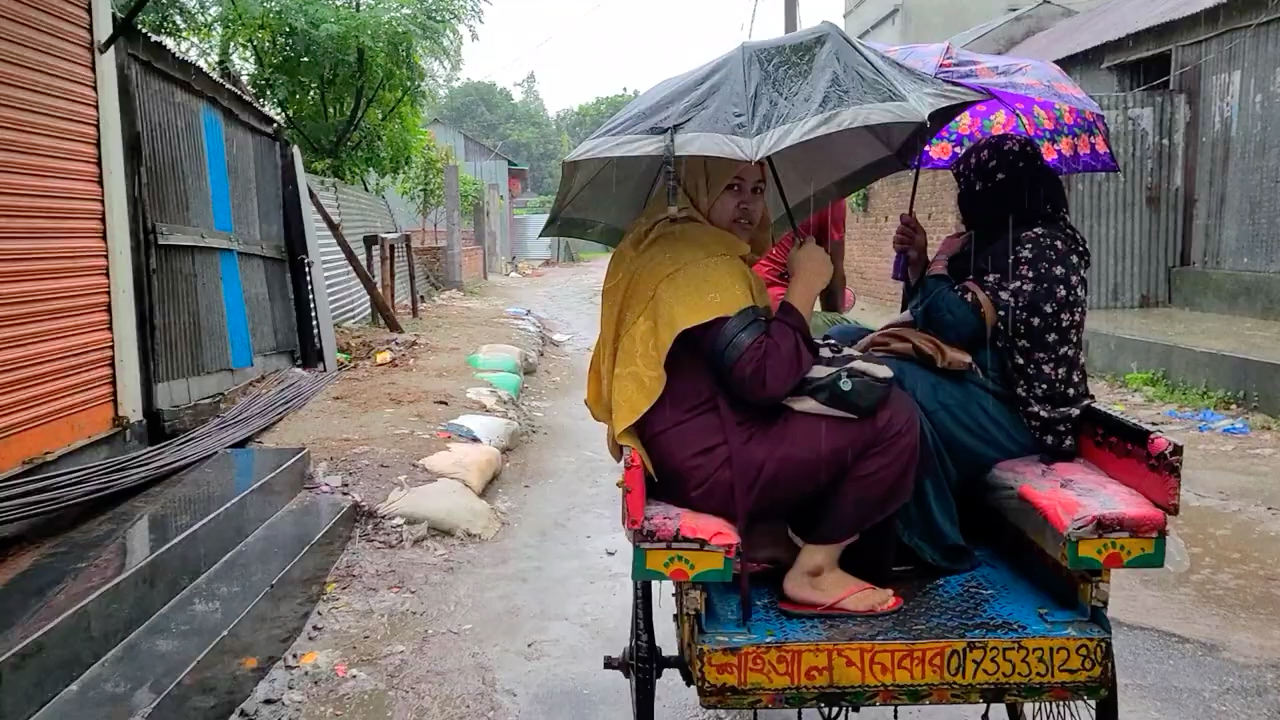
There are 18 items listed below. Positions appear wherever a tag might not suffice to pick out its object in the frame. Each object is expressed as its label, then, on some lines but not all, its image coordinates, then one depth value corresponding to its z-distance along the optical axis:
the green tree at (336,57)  12.51
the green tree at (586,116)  54.38
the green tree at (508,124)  60.44
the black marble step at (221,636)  3.13
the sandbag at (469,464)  5.98
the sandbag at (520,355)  10.52
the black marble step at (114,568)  3.03
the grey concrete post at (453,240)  20.14
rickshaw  2.30
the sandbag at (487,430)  6.97
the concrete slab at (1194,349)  7.59
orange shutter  4.45
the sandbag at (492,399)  8.09
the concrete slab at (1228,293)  9.75
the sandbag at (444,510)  5.31
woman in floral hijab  2.78
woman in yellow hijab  2.44
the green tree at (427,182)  22.30
